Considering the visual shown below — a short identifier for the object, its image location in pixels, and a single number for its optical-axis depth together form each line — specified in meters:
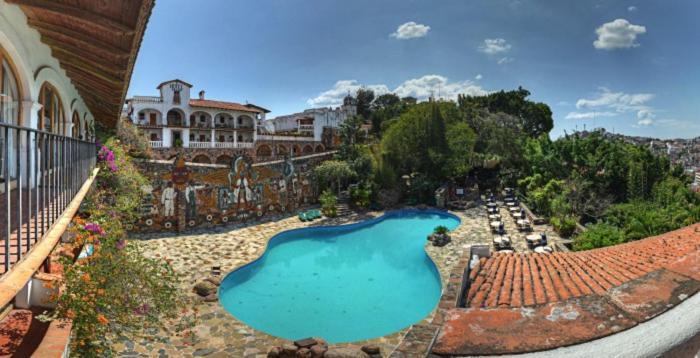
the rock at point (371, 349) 7.77
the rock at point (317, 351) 7.45
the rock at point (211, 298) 10.24
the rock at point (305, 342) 7.62
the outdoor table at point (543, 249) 13.19
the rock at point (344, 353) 7.28
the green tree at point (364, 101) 60.97
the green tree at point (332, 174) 24.59
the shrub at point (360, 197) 23.73
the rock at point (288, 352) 7.44
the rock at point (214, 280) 11.32
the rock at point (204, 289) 10.56
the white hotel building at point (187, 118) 35.16
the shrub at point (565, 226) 16.33
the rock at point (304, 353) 7.37
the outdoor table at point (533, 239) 14.75
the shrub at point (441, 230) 16.66
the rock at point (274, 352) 7.47
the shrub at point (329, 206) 22.04
